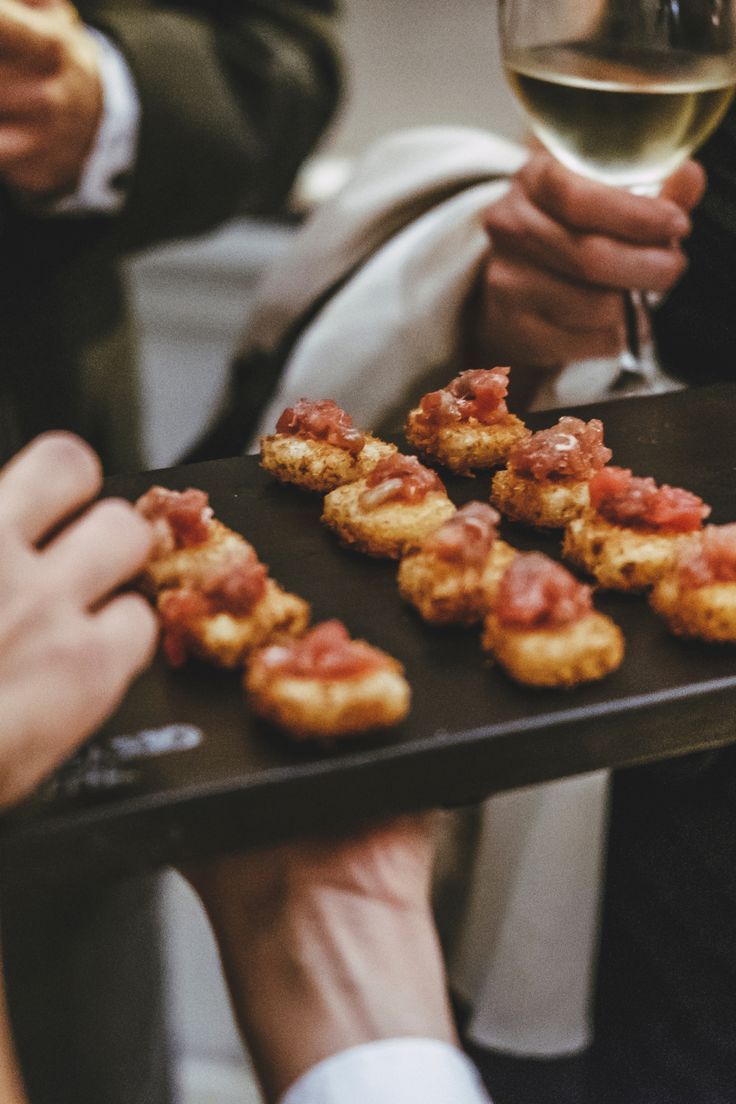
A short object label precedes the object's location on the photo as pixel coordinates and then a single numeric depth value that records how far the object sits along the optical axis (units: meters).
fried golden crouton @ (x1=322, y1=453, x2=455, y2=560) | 0.95
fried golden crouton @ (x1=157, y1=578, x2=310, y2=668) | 0.79
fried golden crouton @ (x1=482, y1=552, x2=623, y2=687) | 0.77
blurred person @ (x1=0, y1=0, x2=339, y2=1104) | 1.49
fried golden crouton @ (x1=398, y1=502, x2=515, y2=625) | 0.84
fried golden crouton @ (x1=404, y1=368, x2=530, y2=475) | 1.09
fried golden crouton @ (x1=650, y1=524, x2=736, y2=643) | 0.82
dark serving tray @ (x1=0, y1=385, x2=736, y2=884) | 0.65
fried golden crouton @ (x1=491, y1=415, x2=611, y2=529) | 0.99
